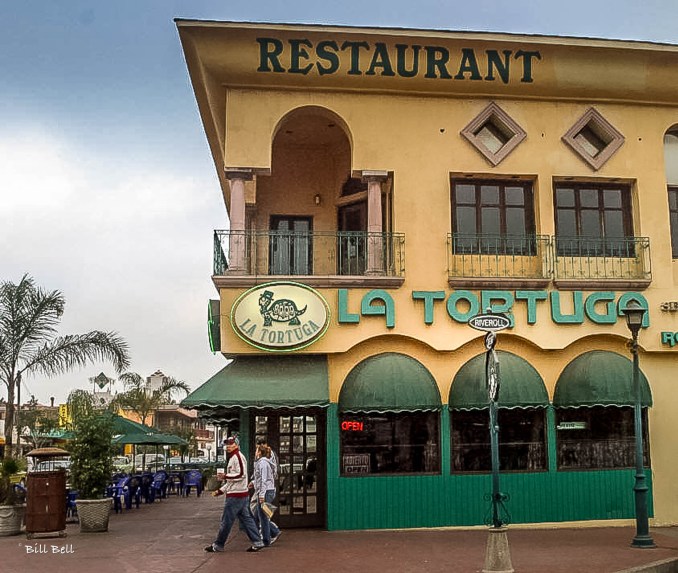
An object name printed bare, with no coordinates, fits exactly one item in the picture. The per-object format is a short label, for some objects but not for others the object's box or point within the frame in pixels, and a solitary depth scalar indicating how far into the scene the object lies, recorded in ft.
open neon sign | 53.42
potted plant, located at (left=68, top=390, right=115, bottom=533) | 54.29
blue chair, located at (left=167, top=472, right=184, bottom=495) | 97.40
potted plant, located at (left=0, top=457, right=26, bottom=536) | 54.65
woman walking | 47.50
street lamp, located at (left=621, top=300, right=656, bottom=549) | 45.91
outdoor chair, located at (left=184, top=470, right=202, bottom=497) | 96.89
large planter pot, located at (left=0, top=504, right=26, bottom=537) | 54.54
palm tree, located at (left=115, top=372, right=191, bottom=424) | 170.81
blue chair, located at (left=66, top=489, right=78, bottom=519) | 65.36
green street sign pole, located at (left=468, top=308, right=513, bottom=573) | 37.91
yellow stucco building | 53.36
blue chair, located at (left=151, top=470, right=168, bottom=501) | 84.77
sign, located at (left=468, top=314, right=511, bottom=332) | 40.50
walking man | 45.14
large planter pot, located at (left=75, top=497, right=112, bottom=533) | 53.98
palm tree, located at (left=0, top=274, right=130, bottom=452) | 83.76
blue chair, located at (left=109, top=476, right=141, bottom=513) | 73.20
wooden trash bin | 51.78
